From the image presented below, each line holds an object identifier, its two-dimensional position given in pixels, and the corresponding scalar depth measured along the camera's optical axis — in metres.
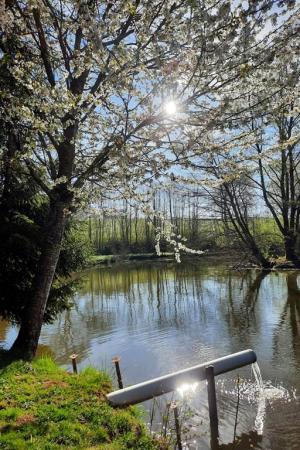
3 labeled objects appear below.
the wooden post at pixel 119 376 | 7.09
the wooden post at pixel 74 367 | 7.59
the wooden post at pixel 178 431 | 5.07
